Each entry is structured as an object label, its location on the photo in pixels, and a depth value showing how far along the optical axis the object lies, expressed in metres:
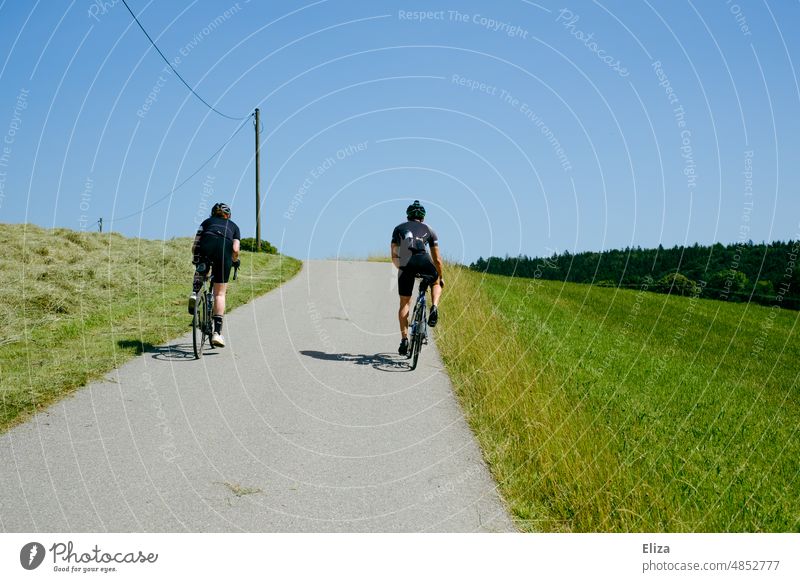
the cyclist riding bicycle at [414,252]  10.24
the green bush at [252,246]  32.31
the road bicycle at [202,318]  10.25
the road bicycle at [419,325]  10.27
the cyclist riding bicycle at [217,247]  10.52
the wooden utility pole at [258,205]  31.40
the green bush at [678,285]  42.34
